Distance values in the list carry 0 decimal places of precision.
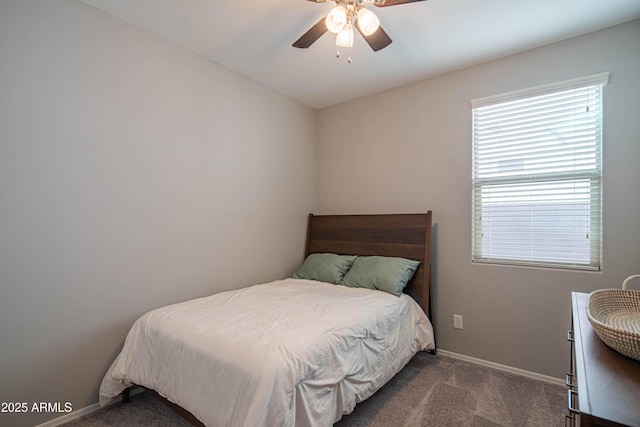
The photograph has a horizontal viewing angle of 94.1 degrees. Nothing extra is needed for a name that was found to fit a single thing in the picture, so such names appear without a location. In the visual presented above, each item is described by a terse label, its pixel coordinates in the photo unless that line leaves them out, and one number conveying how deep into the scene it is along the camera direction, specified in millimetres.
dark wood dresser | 646
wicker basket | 836
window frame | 2154
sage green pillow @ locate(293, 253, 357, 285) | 2936
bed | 1351
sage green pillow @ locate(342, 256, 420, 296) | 2541
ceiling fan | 1638
